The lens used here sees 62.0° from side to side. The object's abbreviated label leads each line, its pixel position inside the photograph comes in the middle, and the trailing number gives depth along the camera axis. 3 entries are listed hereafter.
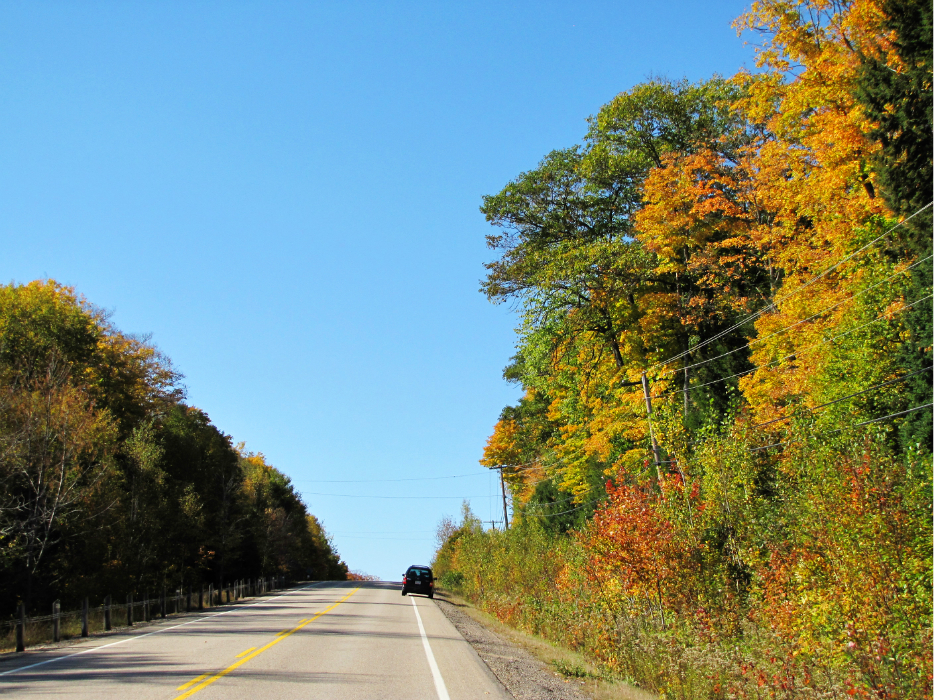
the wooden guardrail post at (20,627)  17.88
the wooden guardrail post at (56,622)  20.14
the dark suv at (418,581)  45.34
